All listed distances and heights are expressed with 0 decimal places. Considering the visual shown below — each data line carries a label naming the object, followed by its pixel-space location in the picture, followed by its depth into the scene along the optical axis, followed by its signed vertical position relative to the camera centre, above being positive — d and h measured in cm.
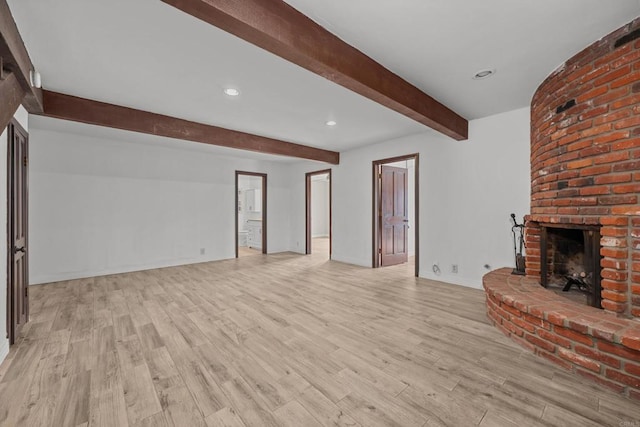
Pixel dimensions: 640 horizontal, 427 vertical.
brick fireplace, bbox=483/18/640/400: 180 -1
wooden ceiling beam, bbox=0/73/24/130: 165 +82
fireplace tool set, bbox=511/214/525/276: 319 -39
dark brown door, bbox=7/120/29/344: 223 -14
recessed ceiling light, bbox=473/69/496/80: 248 +130
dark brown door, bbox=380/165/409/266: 528 -3
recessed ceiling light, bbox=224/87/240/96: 280 +128
